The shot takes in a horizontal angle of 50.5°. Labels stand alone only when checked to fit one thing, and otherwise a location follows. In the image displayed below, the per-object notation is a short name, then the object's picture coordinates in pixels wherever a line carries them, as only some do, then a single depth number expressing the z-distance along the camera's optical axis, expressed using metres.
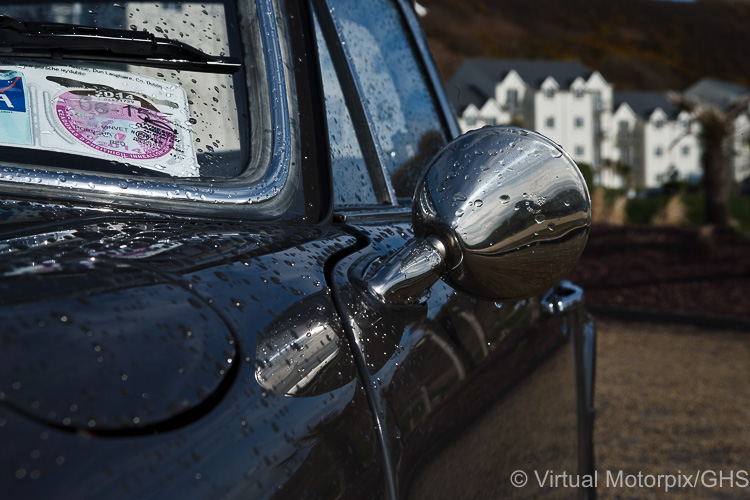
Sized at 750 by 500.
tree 15.23
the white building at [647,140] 77.12
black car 0.67
